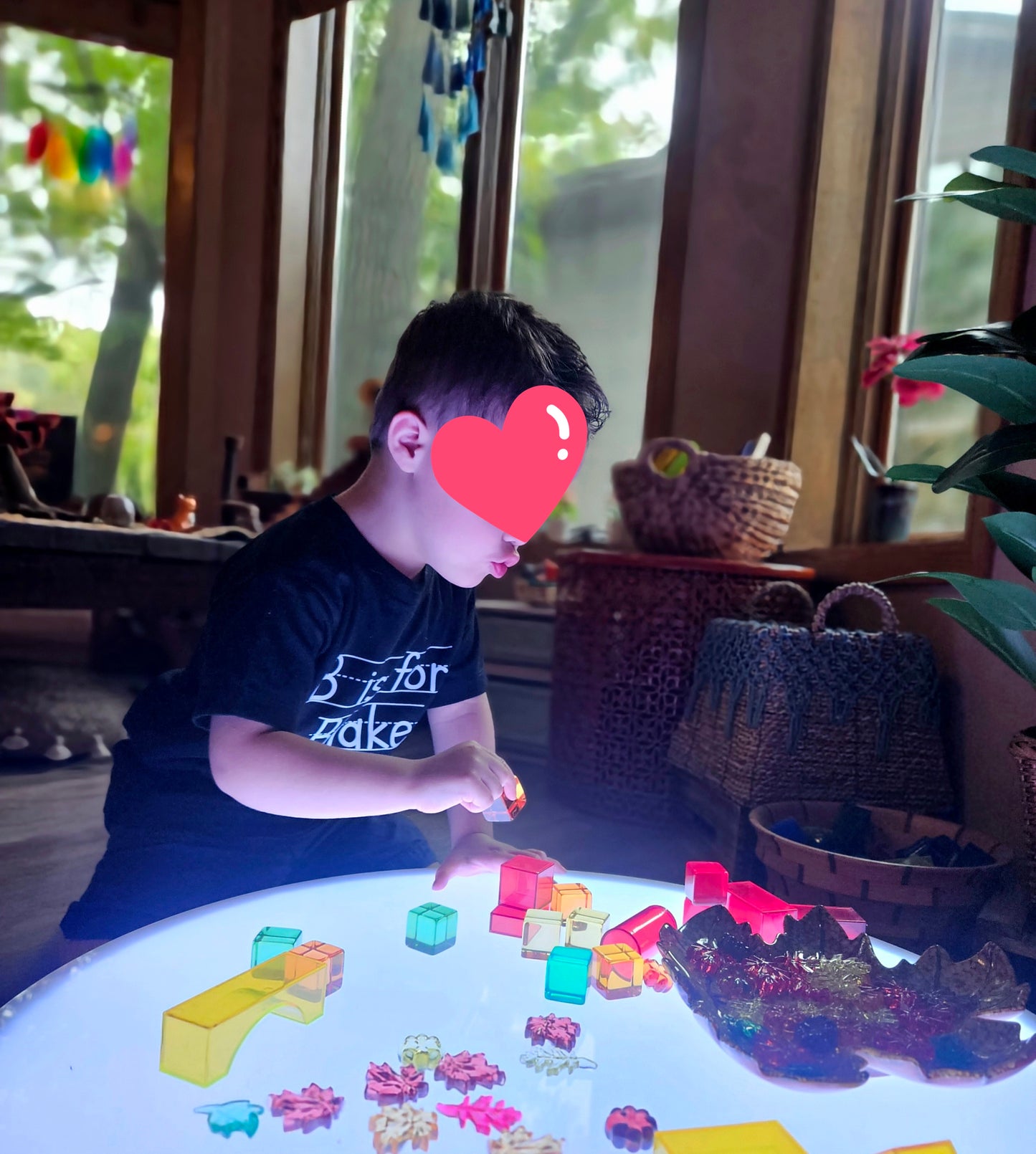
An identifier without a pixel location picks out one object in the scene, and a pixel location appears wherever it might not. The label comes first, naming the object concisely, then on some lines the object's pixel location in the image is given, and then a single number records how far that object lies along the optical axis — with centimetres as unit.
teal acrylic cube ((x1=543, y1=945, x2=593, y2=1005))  61
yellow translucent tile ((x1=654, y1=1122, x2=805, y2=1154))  45
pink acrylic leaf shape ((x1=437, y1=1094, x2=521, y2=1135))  48
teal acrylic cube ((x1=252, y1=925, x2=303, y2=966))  59
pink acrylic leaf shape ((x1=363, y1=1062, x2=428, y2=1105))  49
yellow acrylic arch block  48
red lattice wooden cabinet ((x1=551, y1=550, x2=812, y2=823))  180
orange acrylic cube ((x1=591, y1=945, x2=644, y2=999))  63
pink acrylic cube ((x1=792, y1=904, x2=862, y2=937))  68
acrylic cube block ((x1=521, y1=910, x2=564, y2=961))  68
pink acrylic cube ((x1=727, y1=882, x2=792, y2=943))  71
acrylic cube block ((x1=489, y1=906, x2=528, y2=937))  70
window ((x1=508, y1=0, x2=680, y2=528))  267
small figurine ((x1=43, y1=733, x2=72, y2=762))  200
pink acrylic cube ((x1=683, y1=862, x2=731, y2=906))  74
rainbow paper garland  392
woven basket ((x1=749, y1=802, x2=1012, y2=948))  110
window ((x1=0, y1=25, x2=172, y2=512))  391
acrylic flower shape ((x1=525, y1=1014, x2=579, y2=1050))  56
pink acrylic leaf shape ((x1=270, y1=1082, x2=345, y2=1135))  46
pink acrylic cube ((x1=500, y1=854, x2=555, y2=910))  72
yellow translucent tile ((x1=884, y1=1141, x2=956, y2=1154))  45
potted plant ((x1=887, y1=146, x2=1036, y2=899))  90
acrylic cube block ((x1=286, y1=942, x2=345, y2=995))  58
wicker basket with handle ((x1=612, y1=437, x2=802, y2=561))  180
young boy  77
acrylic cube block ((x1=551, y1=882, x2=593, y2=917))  72
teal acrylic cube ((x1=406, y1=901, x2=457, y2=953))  67
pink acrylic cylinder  67
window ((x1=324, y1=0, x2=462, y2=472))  335
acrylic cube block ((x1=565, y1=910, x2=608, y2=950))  68
